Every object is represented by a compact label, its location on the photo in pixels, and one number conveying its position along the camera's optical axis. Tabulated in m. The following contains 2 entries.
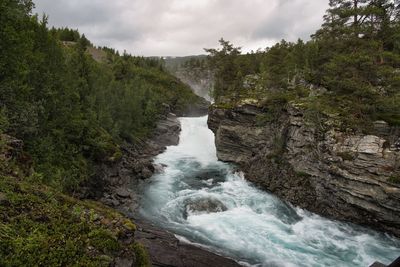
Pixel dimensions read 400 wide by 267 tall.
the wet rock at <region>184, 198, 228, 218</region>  24.28
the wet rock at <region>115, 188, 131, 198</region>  26.56
